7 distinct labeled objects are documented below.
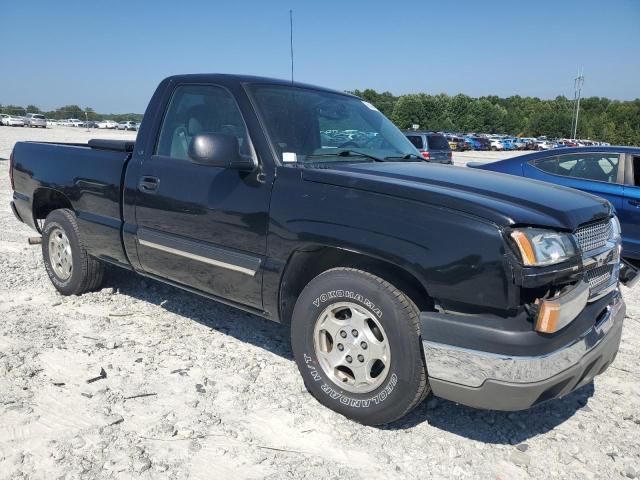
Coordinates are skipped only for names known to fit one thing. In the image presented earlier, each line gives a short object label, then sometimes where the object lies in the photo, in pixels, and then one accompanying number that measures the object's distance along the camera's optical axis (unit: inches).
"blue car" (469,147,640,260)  246.5
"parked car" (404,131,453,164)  645.3
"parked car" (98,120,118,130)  2834.6
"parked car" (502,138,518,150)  2198.6
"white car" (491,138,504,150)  2124.8
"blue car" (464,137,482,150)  2008.4
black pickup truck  96.2
